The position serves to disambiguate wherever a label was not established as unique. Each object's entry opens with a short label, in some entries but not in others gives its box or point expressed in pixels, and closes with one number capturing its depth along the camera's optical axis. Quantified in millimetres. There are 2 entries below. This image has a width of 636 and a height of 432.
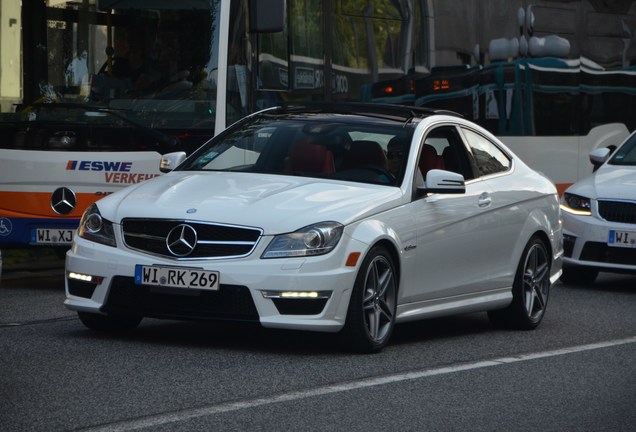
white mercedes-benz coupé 12860
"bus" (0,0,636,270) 19611
